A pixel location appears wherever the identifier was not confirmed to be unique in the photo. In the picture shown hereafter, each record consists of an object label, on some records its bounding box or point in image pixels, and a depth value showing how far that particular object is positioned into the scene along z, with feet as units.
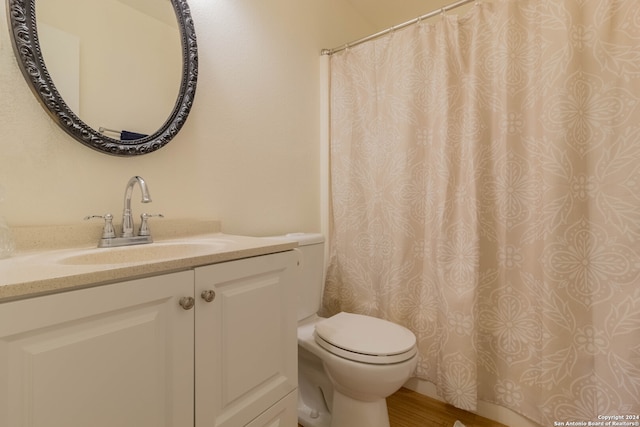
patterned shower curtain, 3.63
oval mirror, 2.77
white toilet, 3.50
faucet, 2.98
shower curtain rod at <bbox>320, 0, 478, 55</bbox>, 4.60
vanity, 1.58
